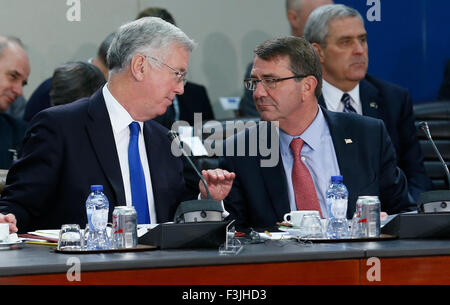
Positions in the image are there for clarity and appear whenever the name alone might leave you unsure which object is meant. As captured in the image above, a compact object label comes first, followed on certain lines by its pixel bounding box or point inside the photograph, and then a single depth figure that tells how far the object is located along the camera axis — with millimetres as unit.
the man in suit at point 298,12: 11047
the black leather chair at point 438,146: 9633
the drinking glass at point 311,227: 5301
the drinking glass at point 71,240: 4844
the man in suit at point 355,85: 9023
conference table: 4238
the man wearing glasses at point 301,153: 6824
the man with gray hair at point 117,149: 6086
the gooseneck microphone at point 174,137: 5471
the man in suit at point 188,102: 10254
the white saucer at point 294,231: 5378
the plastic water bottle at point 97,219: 4949
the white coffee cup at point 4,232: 5125
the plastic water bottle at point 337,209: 5359
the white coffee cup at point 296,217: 5645
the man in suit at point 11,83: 9367
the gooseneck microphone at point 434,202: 5437
